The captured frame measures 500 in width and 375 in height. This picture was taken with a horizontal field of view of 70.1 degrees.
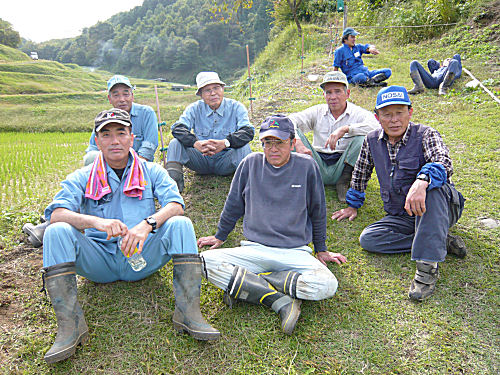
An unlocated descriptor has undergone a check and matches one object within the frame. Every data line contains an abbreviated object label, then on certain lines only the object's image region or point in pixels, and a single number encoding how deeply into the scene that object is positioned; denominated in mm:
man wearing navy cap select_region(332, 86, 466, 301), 2775
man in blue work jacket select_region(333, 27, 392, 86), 8578
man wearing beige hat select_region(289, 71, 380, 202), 4074
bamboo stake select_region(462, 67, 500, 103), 6806
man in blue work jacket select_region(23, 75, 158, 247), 4328
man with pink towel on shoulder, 2289
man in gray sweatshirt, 2650
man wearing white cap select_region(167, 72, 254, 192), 4266
